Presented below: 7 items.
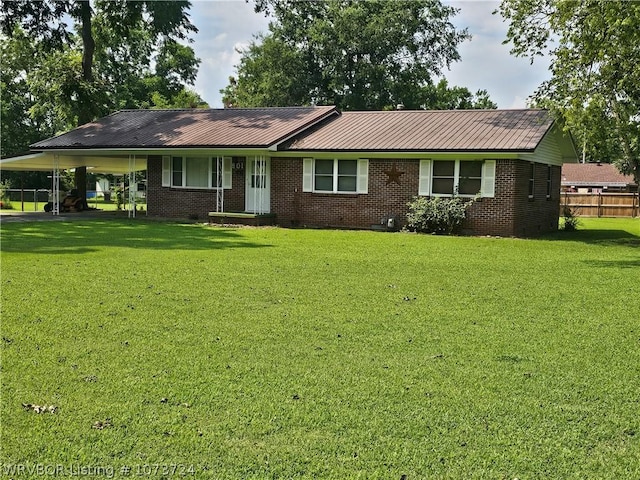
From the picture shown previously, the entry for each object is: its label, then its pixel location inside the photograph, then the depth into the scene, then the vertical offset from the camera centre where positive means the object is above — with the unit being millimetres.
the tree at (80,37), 29562 +7823
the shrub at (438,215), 20375 -356
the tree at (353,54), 45969 +10584
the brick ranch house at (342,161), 20547 +1396
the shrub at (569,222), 25172 -647
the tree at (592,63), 13719 +3201
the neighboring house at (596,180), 56009 +2192
